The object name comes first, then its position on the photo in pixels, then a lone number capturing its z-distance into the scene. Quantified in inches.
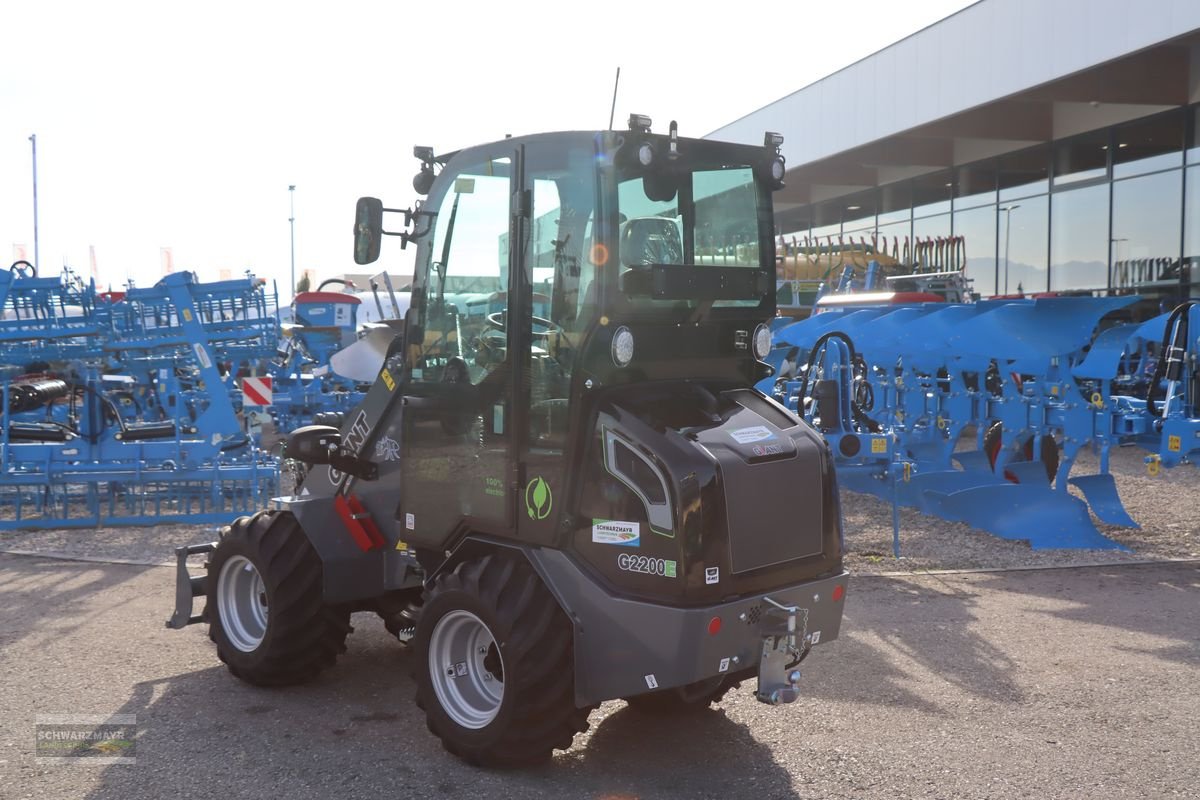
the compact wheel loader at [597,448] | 152.8
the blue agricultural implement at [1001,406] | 339.0
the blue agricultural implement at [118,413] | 365.1
